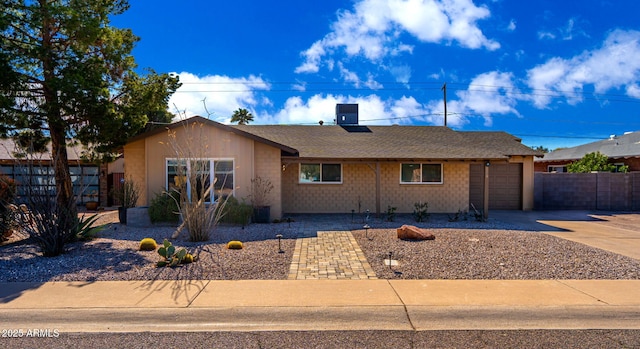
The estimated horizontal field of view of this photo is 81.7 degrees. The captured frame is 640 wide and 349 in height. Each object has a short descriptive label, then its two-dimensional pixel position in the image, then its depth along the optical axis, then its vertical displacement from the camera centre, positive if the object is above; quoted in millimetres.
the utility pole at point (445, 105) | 32500 +6167
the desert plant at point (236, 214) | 11742 -1178
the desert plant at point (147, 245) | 8148 -1500
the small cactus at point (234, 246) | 8227 -1540
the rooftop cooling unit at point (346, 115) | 20109 +3316
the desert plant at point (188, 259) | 7031 -1560
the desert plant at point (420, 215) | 12988 -1426
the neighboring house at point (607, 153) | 20906 +1368
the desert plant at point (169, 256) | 6867 -1474
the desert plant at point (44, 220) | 7496 -851
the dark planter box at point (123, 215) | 12172 -1251
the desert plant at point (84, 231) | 8719 -1287
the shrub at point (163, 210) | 11727 -1044
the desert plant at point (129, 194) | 12227 -549
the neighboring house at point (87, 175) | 17614 +138
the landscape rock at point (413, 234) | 9156 -1464
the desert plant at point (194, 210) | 8539 -790
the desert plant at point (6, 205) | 8523 -613
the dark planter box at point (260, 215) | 12320 -1279
